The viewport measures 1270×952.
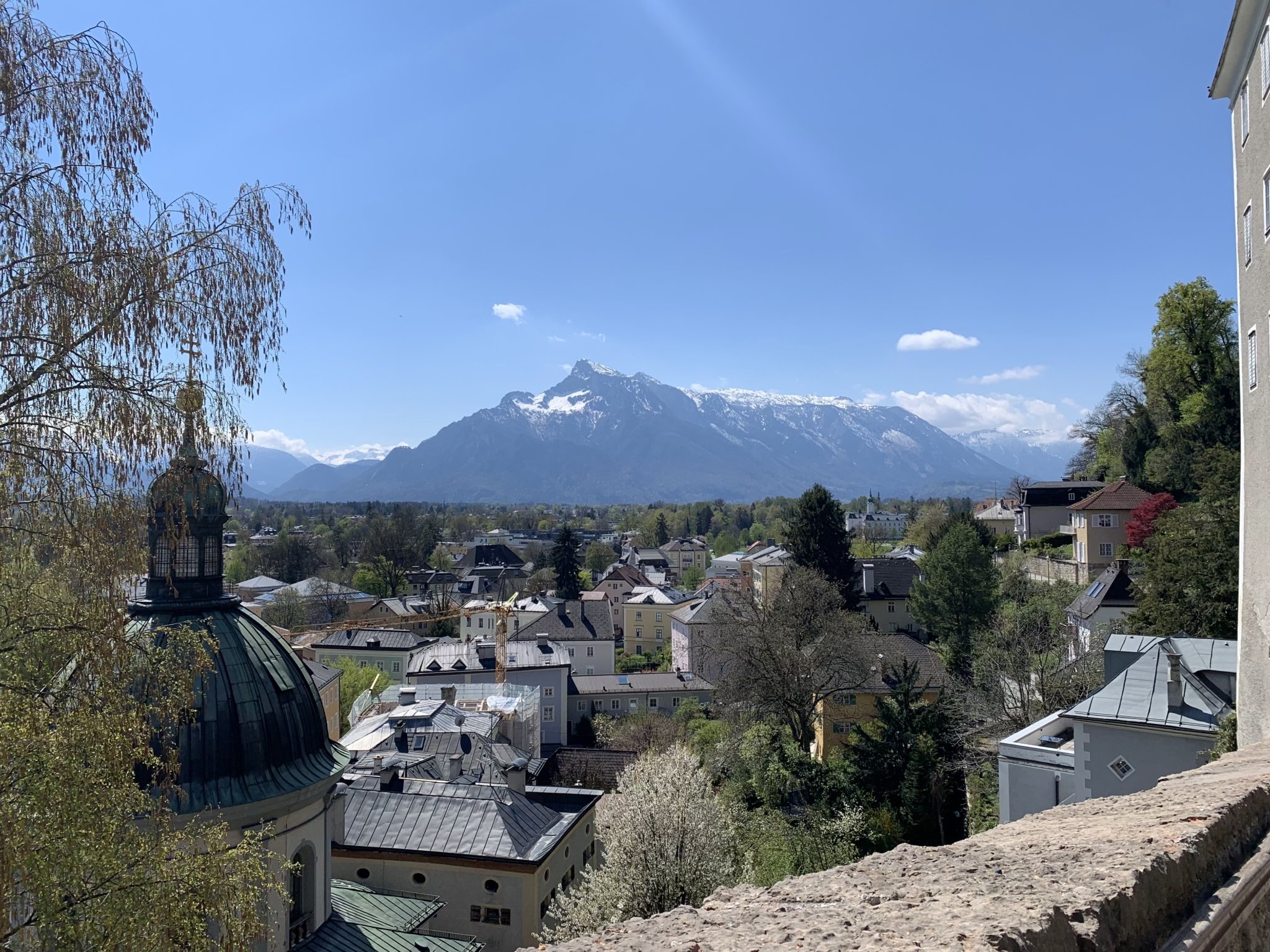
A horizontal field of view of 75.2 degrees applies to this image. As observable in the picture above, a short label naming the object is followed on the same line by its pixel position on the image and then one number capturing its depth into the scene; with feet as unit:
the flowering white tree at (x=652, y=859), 63.77
